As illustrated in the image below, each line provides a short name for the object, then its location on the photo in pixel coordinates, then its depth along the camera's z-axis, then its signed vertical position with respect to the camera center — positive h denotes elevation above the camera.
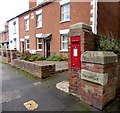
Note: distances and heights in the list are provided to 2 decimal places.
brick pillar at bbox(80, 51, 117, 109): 2.33 -0.65
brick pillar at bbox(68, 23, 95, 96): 2.81 +0.30
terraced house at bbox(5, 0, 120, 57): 7.62 +3.07
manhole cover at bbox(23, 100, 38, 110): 2.49 -1.40
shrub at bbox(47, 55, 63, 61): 9.21 -0.57
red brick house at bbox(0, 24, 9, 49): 24.77 +4.05
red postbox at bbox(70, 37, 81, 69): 2.93 +0.01
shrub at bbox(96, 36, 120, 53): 3.44 +0.26
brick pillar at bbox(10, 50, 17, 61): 8.84 -0.19
